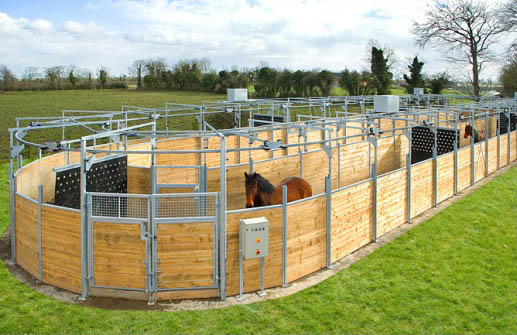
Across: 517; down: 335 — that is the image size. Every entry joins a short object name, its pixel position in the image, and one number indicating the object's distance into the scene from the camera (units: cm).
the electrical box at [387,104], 1481
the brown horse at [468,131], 1844
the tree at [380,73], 4428
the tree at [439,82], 4338
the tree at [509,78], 3834
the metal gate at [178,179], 1002
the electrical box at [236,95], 1991
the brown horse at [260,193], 897
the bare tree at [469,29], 3969
